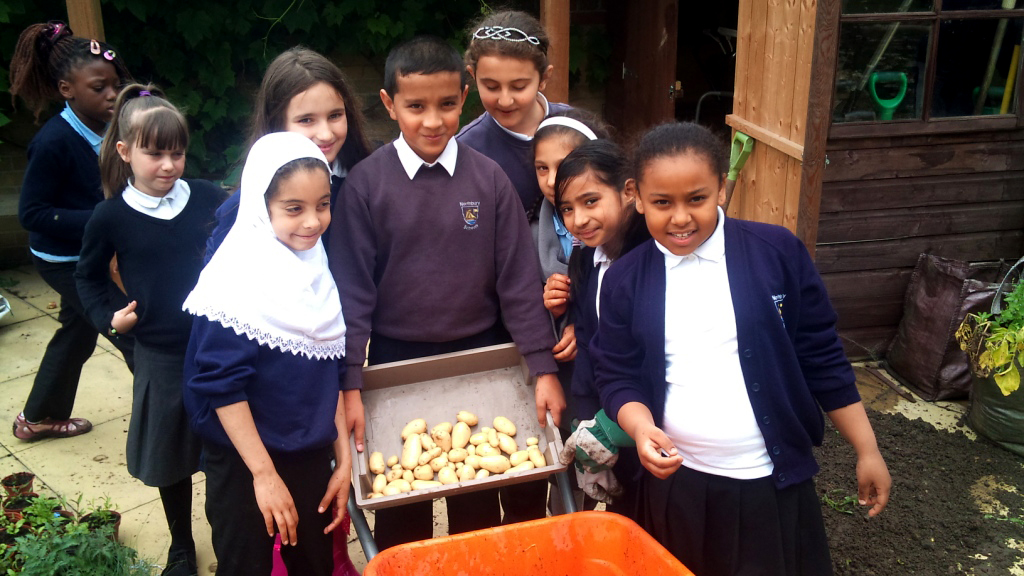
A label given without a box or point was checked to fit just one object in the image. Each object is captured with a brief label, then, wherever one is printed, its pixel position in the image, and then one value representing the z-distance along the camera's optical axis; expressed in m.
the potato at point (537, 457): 2.17
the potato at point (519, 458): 2.17
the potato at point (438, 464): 2.19
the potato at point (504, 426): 2.32
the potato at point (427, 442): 2.25
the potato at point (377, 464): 2.20
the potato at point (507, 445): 2.24
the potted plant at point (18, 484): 3.15
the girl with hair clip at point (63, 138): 3.29
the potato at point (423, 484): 2.07
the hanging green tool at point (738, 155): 4.28
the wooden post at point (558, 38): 4.79
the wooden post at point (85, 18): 4.61
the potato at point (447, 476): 2.13
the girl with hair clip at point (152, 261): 2.65
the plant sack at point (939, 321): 3.83
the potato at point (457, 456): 2.21
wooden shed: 3.81
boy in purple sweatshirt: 2.31
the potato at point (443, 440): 2.26
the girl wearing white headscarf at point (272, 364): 2.01
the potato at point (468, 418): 2.34
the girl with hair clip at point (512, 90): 2.67
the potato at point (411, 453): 2.19
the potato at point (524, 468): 2.08
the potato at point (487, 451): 2.22
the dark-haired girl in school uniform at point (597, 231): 2.25
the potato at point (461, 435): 2.27
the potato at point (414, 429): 2.29
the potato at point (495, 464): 2.16
